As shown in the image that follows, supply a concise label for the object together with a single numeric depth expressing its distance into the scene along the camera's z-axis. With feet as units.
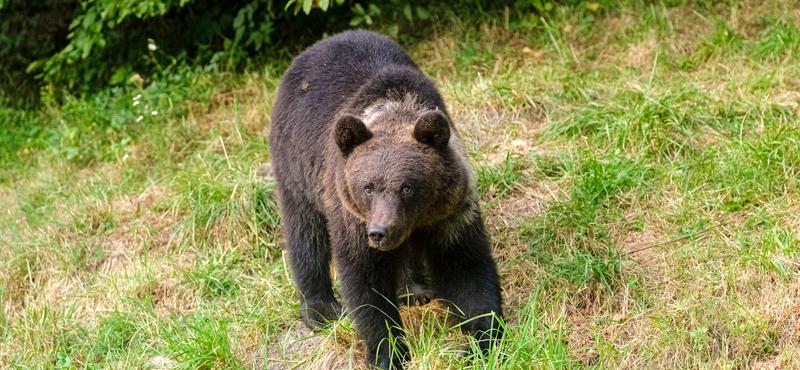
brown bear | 35.63
